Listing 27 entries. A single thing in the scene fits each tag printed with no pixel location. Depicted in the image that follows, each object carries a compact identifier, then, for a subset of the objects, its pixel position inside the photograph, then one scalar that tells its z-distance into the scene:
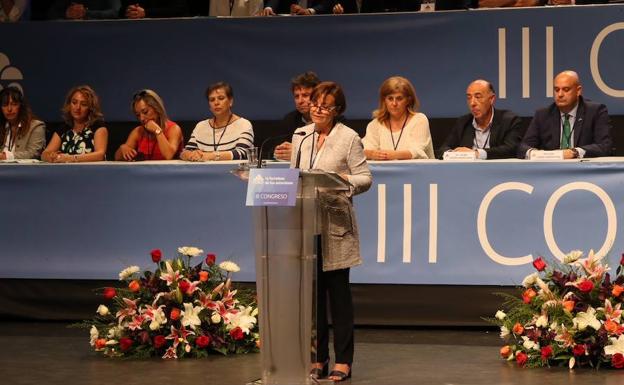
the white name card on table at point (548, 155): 11.38
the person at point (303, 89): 12.98
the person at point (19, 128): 13.91
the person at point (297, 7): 14.60
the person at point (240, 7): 15.05
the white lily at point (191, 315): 10.30
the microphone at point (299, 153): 9.11
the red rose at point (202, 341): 10.24
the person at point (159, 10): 15.05
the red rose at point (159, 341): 10.25
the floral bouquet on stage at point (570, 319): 9.59
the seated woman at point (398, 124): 12.37
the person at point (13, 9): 15.75
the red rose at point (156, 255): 10.55
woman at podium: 8.88
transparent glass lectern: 8.42
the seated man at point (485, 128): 12.71
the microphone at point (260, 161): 8.45
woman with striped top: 13.16
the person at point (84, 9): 15.36
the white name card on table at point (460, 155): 11.60
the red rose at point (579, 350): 9.55
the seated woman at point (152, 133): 13.14
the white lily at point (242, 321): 10.41
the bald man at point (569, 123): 12.39
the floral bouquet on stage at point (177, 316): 10.33
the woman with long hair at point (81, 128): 13.24
